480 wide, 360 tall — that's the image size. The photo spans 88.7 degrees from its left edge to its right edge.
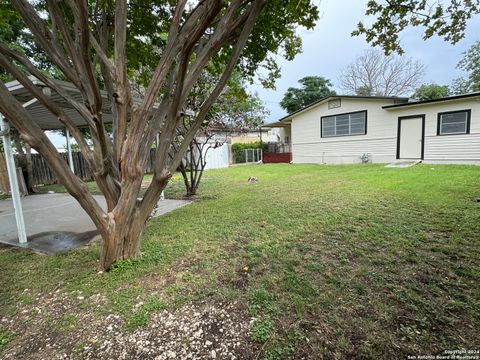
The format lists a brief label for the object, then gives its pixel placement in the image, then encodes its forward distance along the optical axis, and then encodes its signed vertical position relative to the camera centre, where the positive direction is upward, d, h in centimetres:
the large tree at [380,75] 2459 +728
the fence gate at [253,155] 1867 -22
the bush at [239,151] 1838 +16
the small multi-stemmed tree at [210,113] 560 +142
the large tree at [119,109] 231 +52
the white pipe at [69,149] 882 +49
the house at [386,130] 995 +74
